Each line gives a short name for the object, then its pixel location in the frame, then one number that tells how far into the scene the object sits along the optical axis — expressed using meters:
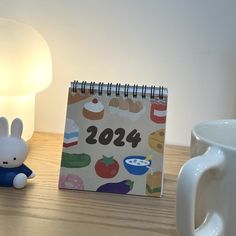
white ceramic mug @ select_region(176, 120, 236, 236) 0.32
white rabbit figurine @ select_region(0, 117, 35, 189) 0.53
